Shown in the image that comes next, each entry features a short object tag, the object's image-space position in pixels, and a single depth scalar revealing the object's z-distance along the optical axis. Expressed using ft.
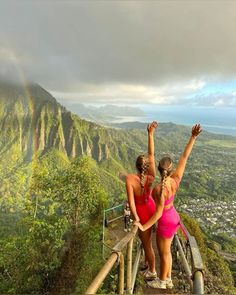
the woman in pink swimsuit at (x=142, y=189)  10.30
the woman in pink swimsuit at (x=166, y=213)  9.54
